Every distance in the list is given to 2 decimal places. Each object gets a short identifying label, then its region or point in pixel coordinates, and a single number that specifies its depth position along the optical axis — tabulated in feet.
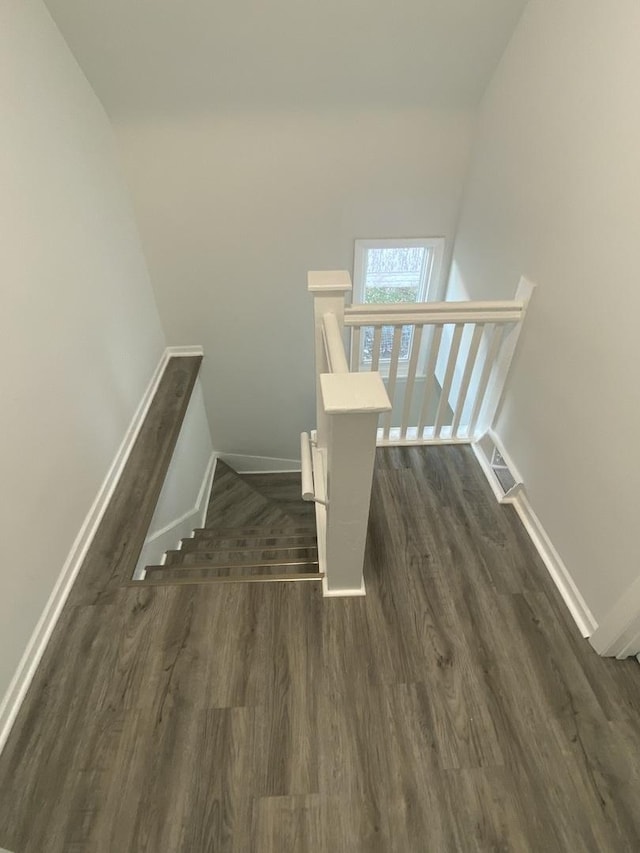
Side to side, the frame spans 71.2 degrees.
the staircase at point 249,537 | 6.37
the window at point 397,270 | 9.84
